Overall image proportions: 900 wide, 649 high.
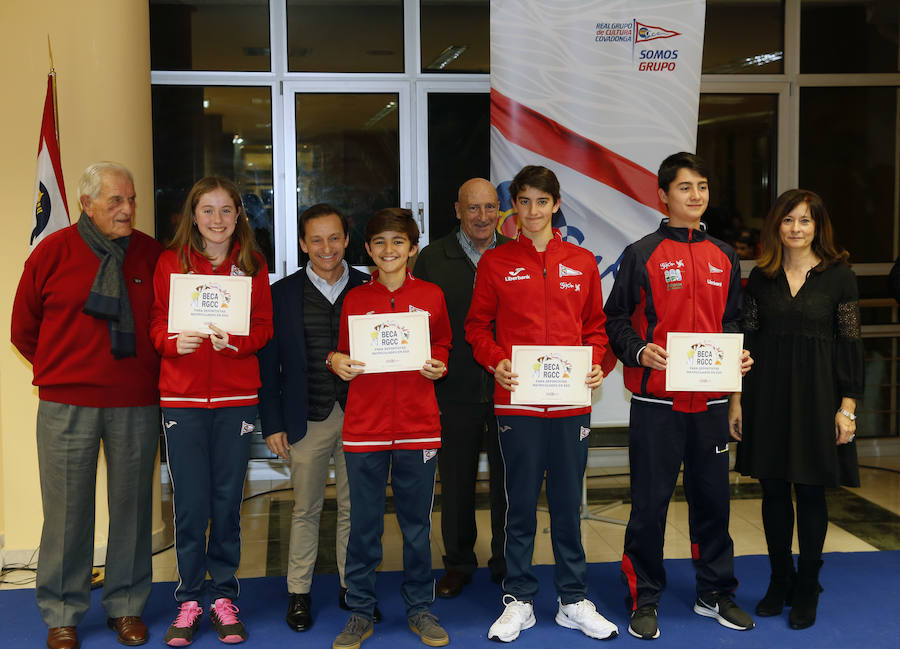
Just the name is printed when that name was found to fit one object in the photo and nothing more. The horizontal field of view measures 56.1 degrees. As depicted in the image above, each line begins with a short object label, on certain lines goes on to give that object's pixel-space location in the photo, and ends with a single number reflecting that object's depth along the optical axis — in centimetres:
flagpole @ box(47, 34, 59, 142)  379
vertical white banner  445
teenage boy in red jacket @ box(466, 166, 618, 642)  319
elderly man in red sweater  309
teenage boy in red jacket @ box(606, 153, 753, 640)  322
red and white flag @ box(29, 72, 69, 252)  369
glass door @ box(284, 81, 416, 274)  601
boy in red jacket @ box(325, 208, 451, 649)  316
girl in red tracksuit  312
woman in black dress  325
